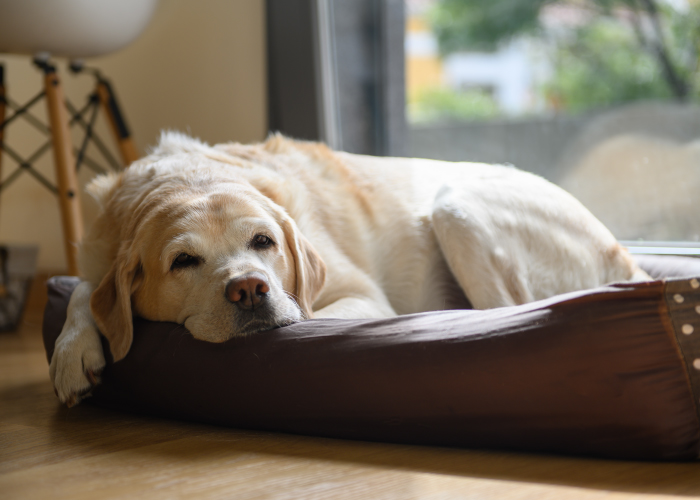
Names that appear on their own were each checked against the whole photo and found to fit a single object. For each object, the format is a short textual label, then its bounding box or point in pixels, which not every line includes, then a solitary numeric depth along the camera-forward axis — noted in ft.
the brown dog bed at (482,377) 3.91
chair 8.98
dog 5.49
